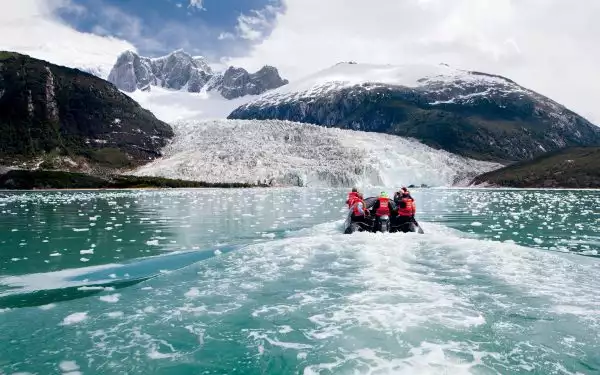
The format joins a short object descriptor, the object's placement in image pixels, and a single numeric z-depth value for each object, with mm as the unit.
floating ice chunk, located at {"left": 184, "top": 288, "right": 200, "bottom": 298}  11594
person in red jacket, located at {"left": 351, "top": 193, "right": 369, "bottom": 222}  21656
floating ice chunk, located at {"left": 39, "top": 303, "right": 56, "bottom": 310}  10641
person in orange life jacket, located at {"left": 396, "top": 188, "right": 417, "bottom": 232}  21766
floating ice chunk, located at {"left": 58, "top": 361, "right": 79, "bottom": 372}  7598
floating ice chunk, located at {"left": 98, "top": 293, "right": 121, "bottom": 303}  11219
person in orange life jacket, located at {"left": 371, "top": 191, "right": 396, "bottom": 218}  21531
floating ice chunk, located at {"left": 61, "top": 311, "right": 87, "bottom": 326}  9664
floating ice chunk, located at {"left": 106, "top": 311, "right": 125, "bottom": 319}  10031
